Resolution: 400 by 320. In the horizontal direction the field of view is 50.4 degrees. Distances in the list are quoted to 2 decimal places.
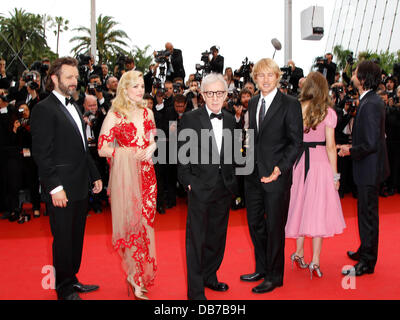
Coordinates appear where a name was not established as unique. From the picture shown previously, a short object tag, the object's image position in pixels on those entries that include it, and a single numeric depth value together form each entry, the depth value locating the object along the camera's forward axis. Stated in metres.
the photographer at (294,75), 8.52
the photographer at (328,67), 8.43
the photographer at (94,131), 6.00
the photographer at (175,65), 8.26
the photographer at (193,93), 6.82
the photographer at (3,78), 7.12
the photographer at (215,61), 7.87
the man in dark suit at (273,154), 3.15
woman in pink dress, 3.47
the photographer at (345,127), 6.88
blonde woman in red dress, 3.05
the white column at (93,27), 10.12
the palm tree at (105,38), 25.59
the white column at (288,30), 10.96
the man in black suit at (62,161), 2.86
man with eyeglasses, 3.05
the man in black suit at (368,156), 3.57
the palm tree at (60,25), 21.56
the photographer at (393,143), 7.29
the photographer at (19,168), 5.75
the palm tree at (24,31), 26.11
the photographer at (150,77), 7.64
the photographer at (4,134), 6.00
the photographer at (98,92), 6.54
